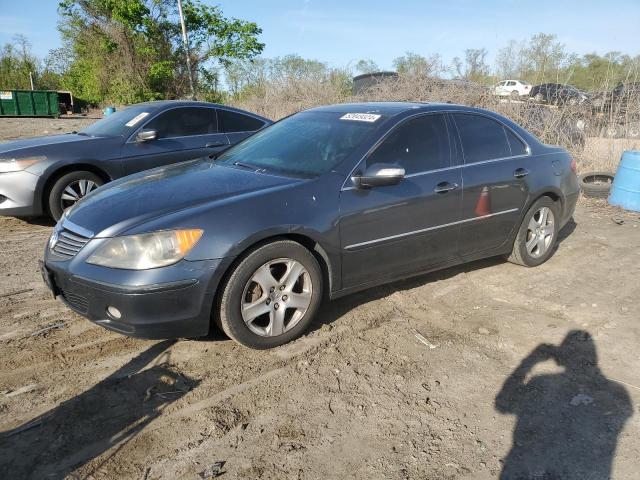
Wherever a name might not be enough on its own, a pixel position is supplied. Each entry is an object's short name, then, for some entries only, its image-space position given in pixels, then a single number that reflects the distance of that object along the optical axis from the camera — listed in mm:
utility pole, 23538
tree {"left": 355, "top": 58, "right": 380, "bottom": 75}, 29655
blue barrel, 7031
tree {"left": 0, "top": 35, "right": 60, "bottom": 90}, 46219
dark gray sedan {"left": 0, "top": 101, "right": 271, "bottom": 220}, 5613
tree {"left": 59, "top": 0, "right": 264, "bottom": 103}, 27281
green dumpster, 29219
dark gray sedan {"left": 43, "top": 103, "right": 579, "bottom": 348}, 2838
